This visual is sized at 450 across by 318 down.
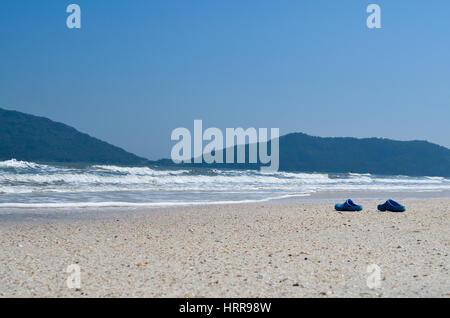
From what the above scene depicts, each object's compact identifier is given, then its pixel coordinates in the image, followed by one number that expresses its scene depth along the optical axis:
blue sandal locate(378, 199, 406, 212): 11.95
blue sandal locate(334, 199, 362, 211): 12.04
